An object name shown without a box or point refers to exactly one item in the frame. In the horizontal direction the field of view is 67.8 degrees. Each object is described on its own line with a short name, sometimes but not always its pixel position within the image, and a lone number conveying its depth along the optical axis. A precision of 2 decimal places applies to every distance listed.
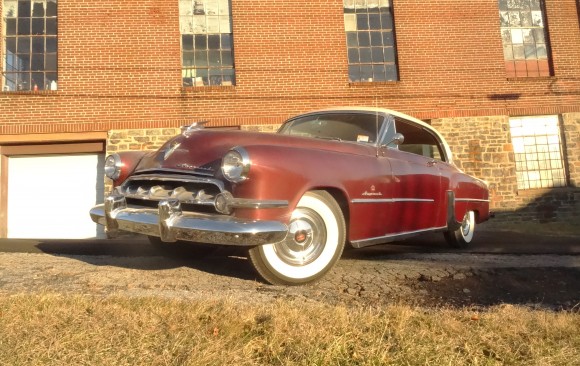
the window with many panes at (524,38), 11.46
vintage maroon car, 2.92
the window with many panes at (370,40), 11.09
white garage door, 10.19
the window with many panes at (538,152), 11.02
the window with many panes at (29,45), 10.47
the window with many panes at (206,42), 10.72
